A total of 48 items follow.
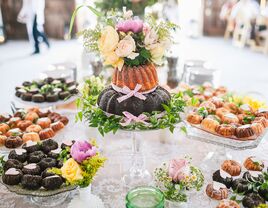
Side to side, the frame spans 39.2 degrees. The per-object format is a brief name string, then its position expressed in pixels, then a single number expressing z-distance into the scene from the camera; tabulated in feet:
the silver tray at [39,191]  4.79
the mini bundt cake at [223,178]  5.17
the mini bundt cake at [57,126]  6.60
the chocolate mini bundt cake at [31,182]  4.87
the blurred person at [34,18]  20.90
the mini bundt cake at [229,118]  6.27
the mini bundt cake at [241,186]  4.95
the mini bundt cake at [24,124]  6.59
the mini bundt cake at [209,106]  6.67
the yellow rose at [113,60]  5.36
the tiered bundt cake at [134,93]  5.56
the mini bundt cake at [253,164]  5.49
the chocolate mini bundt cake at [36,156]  5.35
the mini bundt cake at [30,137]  6.11
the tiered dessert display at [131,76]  5.34
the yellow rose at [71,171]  4.61
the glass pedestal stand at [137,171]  5.85
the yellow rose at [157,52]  5.41
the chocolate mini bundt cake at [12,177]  4.93
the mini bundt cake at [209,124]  6.08
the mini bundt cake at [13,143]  5.99
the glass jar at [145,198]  4.46
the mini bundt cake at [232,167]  5.41
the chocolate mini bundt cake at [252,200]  4.67
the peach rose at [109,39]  5.25
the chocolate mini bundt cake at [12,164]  5.16
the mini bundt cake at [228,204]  4.57
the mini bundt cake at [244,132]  5.87
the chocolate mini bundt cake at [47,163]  5.16
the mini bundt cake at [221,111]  6.52
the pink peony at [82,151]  4.74
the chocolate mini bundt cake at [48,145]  5.65
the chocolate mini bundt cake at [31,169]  5.03
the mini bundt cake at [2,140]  6.06
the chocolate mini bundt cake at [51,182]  4.84
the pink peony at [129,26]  5.38
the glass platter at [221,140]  5.77
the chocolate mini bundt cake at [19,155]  5.41
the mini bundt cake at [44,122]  6.65
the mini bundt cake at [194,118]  6.30
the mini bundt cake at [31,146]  5.65
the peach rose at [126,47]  5.22
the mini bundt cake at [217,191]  4.97
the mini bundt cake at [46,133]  6.28
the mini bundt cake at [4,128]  6.45
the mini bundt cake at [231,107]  6.81
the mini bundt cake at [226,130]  5.94
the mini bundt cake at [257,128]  5.97
